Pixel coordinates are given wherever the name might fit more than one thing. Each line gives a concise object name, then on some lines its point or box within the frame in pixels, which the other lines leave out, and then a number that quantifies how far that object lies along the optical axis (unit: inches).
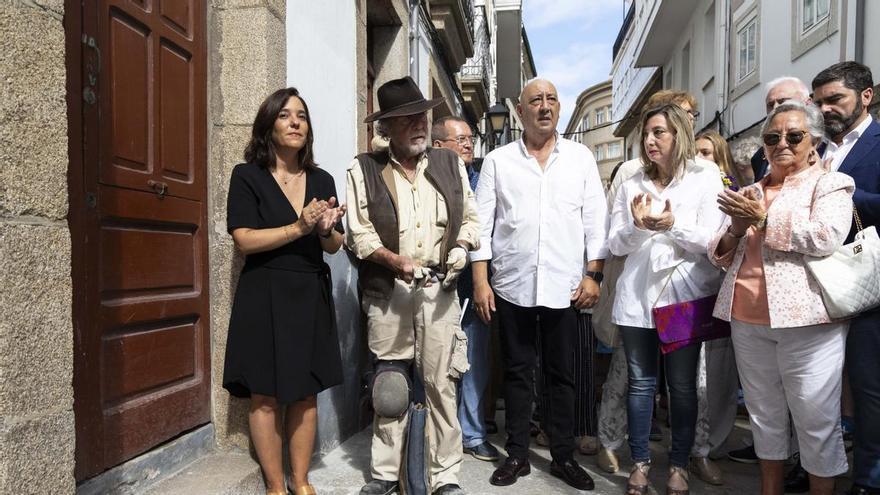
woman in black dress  107.0
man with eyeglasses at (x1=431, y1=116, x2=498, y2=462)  149.5
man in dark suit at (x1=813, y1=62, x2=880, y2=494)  109.0
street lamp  459.5
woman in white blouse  121.0
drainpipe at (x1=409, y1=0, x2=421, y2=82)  272.4
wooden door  92.7
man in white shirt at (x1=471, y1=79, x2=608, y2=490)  129.5
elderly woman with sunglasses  101.6
